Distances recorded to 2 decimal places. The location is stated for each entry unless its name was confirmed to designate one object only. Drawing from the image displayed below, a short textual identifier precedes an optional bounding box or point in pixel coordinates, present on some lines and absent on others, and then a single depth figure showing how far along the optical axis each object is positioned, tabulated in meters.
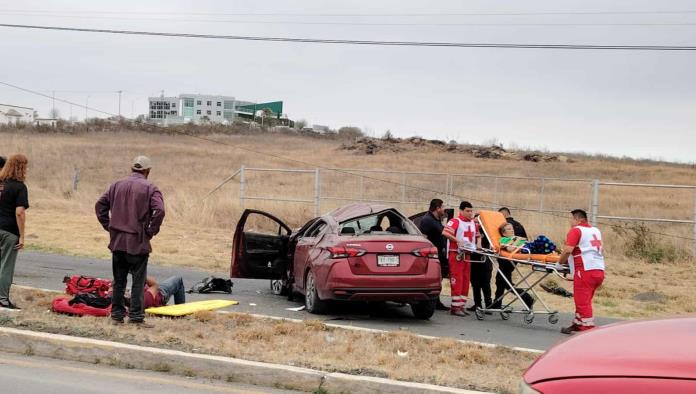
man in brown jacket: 8.37
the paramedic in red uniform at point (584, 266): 10.27
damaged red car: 10.30
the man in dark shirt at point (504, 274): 12.08
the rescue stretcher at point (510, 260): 10.64
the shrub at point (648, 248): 19.34
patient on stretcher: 10.87
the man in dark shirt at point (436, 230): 12.56
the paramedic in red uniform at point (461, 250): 11.60
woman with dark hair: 9.06
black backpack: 12.36
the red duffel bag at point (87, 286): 9.41
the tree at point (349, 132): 96.44
